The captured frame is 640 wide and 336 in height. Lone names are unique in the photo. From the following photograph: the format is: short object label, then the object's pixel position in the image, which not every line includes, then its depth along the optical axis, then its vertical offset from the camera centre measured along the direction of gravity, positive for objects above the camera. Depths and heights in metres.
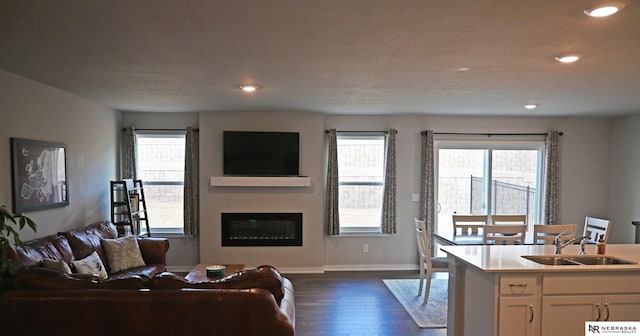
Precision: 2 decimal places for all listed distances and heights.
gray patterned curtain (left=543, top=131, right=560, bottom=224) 6.20 -0.44
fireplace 5.93 -1.19
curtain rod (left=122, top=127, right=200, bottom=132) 5.94 +0.36
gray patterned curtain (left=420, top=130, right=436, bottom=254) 6.09 -0.48
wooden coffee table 4.04 -1.35
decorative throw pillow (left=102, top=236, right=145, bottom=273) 4.30 -1.17
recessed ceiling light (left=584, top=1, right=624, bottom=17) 1.88 +0.74
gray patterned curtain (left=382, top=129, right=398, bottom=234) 6.09 -0.53
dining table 4.43 -1.03
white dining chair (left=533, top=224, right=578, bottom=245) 4.45 -0.89
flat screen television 5.83 -0.01
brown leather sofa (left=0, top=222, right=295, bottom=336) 2.35 -0.98
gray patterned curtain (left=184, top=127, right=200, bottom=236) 5.91 -0.53
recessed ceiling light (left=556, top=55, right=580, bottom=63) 2.77 +0.71
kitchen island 2.69 -1.01
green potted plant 2.38 -0.64
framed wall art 3.43 -0.23
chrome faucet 3.16 -0.76
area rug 4.11 -1.81
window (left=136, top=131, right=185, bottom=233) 6.07 -0.40
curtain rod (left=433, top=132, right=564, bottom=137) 6.22 +0.33
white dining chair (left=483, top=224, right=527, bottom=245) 4.39 -0.92
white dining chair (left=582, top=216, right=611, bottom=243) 5.01 -0.99
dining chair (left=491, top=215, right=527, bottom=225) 4.94 -0.84
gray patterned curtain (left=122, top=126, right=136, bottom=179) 5.86 -0.02
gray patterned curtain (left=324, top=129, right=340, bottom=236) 6.03 -0.59
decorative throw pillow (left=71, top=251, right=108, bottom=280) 3.56 -1.10
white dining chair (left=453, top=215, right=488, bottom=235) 4.96 -0.92
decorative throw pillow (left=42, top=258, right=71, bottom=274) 3.04 -0.91
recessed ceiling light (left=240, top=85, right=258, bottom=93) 3.92 +0.67
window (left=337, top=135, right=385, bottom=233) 6.25 -0.52
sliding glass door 6.31 -0.40
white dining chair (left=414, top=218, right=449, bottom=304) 4.59 -1.32
